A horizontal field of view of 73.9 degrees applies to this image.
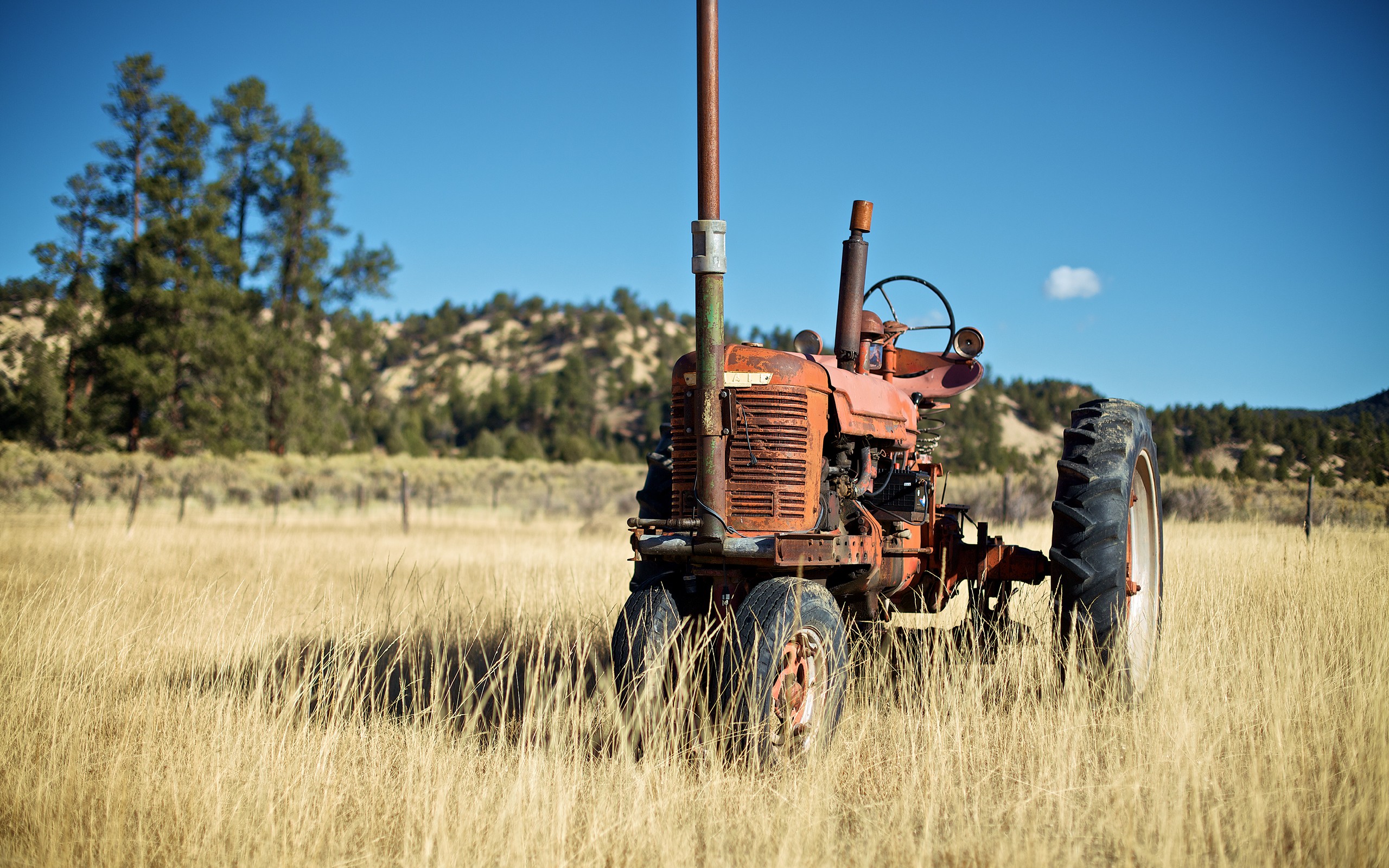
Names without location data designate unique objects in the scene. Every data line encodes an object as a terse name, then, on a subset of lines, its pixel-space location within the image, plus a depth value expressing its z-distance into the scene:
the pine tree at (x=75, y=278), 28.42
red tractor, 3.78
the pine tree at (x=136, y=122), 28.14
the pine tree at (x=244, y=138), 31.52
